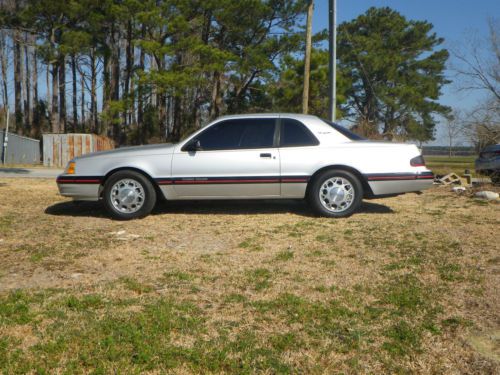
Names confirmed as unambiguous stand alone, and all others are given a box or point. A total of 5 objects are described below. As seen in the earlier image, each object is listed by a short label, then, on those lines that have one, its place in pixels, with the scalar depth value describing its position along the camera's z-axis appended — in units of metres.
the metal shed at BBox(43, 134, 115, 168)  22.08
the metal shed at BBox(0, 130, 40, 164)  21.88
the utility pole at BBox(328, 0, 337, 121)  11.62
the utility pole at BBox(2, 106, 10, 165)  21.43
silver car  5.88
